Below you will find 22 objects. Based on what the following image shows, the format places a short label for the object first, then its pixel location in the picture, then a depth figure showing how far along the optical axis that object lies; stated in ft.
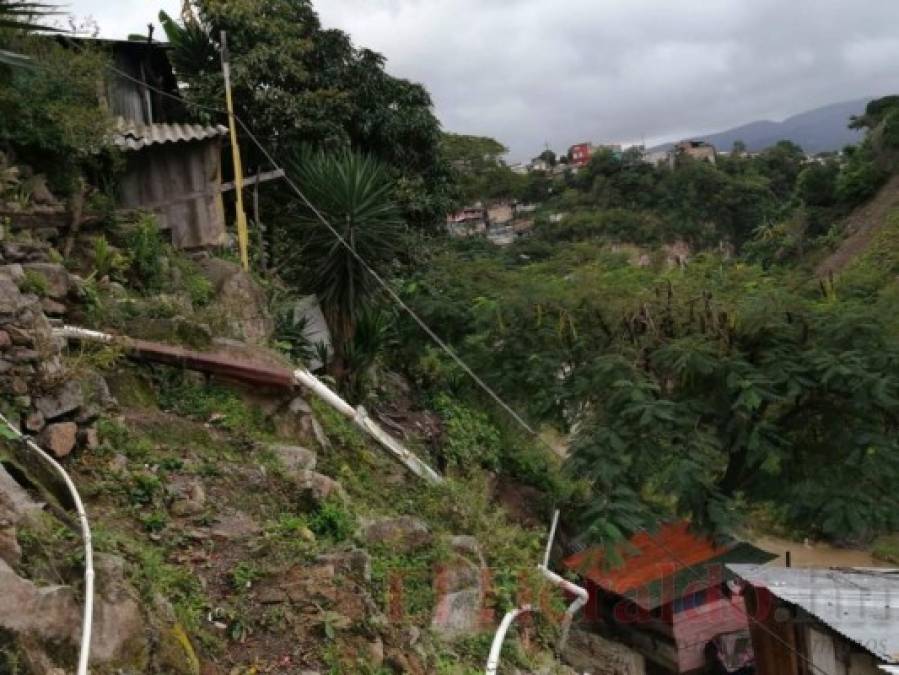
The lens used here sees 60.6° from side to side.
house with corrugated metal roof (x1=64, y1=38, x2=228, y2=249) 33.94
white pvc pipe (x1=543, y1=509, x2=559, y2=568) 30.01
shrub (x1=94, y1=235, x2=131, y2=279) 27.43
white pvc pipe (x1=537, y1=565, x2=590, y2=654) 25.40
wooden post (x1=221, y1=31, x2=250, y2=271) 33.68
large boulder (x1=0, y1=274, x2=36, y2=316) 18.03
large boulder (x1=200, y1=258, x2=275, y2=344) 29.55
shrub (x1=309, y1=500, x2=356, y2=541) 19.17
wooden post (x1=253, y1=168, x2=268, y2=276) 36.55
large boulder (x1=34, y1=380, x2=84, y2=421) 17.61
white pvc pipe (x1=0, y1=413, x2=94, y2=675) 10.52
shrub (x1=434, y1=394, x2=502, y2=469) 35.04
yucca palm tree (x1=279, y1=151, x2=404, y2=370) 33.91
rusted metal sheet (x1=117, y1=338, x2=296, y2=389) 23.35
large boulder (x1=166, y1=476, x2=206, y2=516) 17.78
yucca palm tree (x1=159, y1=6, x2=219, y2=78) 40.32
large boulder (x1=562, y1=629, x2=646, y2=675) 28.73
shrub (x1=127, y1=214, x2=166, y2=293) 28.86
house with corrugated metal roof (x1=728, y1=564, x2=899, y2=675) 22.56
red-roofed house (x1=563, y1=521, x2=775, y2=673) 36.58
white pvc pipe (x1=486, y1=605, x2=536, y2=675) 16.33
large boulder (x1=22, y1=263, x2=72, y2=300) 22.74
